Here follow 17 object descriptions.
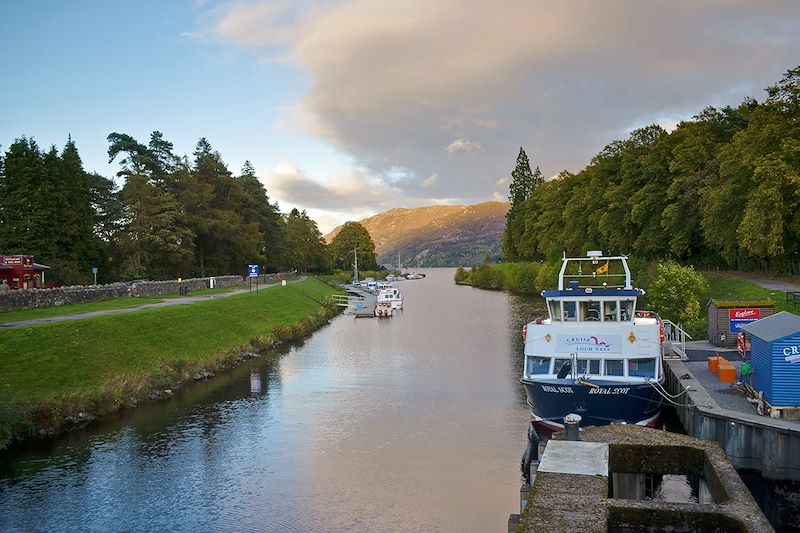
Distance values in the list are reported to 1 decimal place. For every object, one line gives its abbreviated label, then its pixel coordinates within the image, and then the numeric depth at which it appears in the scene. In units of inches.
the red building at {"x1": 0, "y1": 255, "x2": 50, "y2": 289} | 2564.0
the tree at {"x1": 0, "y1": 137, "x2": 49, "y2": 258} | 2883.9
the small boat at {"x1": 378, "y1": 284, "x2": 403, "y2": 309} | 3827.3
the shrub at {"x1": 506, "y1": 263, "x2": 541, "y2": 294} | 4911.4
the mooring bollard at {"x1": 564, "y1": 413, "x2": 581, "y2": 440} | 686.5
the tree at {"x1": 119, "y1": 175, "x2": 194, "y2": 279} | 3353.8
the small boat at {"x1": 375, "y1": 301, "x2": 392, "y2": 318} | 3587.6
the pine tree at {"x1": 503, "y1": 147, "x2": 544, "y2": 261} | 6683.1
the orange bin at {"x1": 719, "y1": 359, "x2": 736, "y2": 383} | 1212.8
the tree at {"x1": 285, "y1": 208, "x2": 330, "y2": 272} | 6284.5
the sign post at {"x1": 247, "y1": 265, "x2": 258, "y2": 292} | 3268.9
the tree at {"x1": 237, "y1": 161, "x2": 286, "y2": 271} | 5059.1
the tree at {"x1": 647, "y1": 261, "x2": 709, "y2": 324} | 2108.8
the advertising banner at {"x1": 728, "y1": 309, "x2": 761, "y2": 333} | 1553.9
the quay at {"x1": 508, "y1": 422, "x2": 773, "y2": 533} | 481.7
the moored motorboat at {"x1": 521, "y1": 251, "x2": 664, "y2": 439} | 1086.4
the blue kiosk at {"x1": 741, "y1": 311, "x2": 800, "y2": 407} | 961.5
